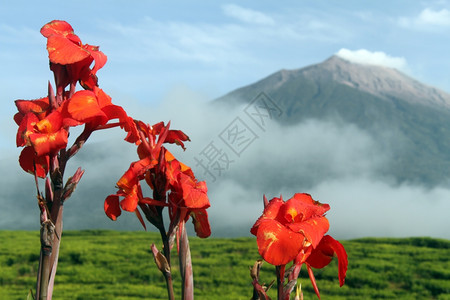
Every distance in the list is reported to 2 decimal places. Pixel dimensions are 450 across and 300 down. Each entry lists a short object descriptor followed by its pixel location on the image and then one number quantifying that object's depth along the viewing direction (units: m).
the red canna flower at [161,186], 1.39
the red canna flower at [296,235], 1.33
